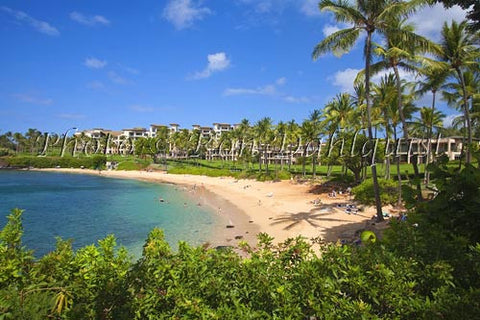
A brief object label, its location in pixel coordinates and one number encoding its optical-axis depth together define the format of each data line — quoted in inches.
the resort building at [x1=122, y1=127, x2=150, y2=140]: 6102.4
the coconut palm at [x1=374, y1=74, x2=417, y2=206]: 1130.7
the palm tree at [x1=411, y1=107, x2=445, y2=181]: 1432.3
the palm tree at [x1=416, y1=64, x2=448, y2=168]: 783.7
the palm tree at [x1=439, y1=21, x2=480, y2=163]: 905.5
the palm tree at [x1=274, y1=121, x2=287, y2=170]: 2363.4
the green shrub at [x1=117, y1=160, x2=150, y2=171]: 3577.8
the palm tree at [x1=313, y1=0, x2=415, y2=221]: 640.4
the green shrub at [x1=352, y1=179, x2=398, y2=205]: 973.2
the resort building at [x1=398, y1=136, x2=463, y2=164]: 2425.0
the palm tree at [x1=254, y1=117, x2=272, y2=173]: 2500.0
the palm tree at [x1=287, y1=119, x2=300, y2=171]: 2297.0
